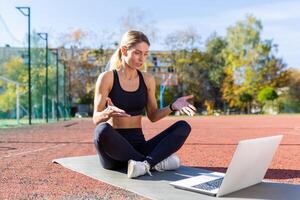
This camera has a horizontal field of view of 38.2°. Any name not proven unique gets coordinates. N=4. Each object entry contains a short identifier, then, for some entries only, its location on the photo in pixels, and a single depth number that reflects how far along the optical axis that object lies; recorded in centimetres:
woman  350
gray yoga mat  284
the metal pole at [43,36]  2330
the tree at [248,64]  4062
